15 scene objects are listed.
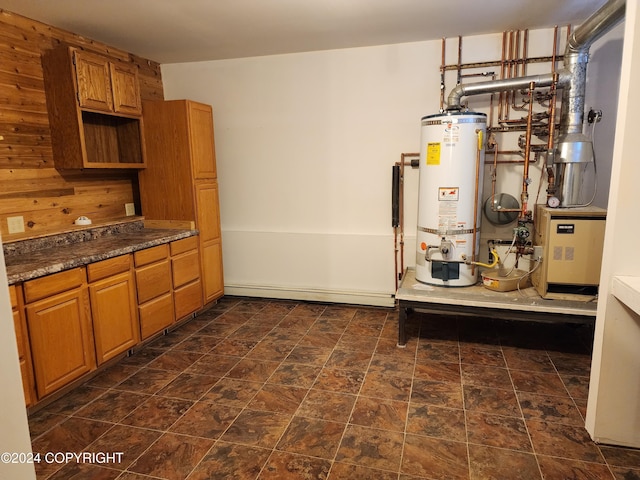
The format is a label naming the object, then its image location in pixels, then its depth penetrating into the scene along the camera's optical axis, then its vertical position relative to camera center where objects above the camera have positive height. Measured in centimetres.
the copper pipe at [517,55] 335 +97
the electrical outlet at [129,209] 388 -28
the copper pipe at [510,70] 337 +86
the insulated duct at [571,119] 293 +40
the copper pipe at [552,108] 300 +48
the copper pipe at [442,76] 352 +85
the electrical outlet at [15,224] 279 -29
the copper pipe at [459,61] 348 +97
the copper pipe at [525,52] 333 +99
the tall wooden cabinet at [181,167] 366 +10
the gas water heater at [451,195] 298 -15
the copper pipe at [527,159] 300 +10
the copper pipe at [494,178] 347 -3
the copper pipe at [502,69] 338 +88
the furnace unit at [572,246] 270 -49
